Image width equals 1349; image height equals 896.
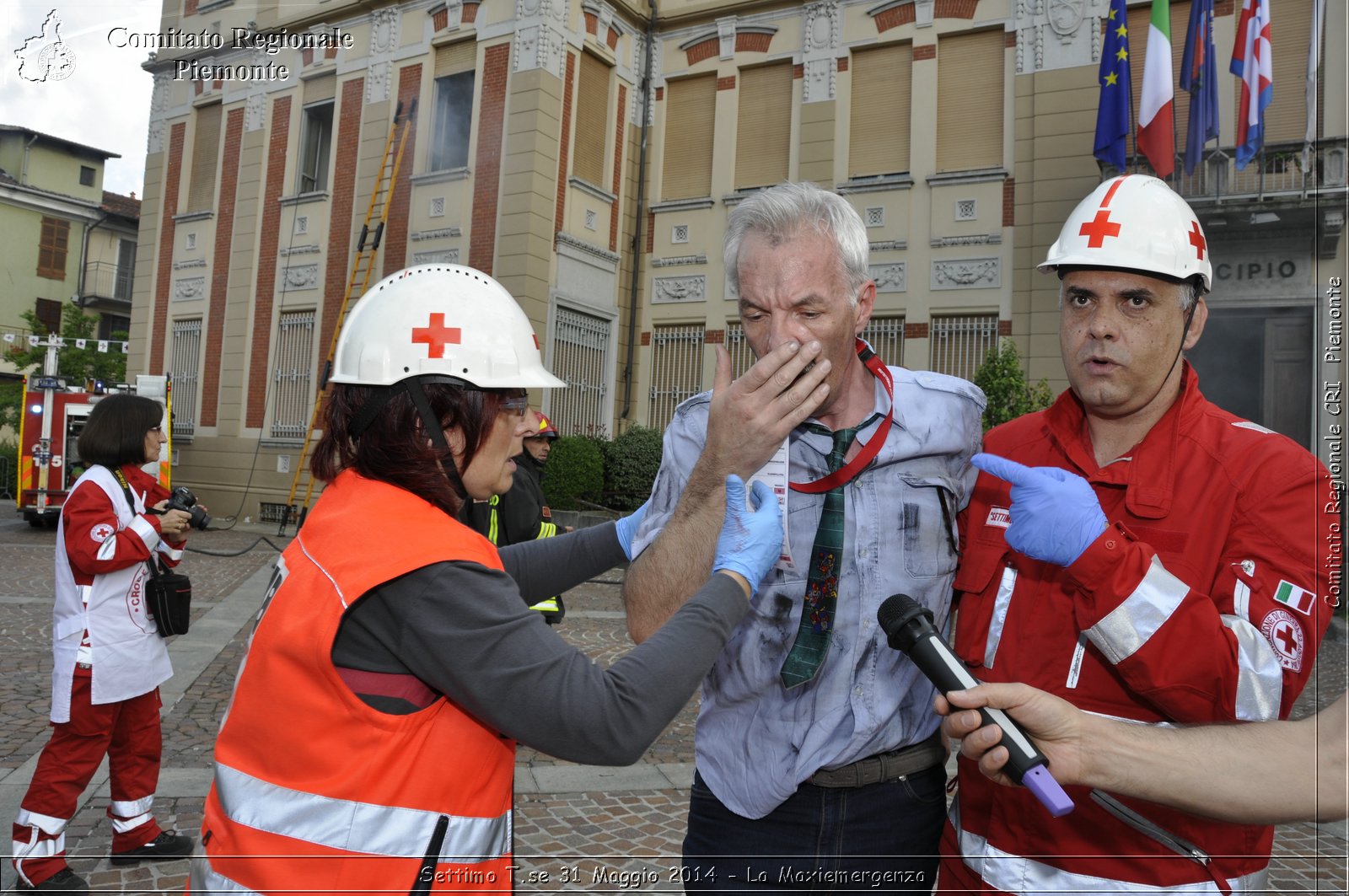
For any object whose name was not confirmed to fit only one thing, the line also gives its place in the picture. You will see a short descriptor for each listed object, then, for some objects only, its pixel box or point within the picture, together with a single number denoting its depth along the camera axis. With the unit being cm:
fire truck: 1619
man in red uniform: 156
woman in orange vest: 153
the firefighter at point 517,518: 534
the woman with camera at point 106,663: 365
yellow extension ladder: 1626
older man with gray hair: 199
